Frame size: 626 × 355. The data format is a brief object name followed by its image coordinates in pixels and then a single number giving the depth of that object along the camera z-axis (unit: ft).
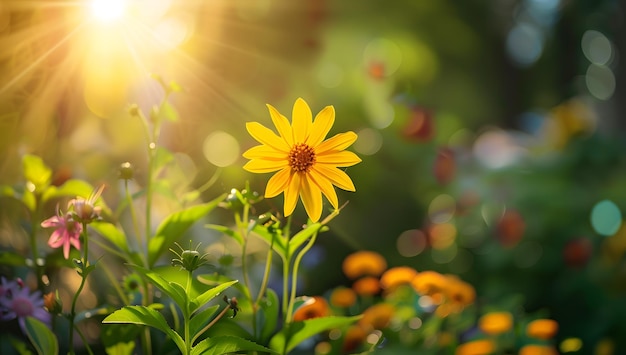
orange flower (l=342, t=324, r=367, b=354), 3.43
